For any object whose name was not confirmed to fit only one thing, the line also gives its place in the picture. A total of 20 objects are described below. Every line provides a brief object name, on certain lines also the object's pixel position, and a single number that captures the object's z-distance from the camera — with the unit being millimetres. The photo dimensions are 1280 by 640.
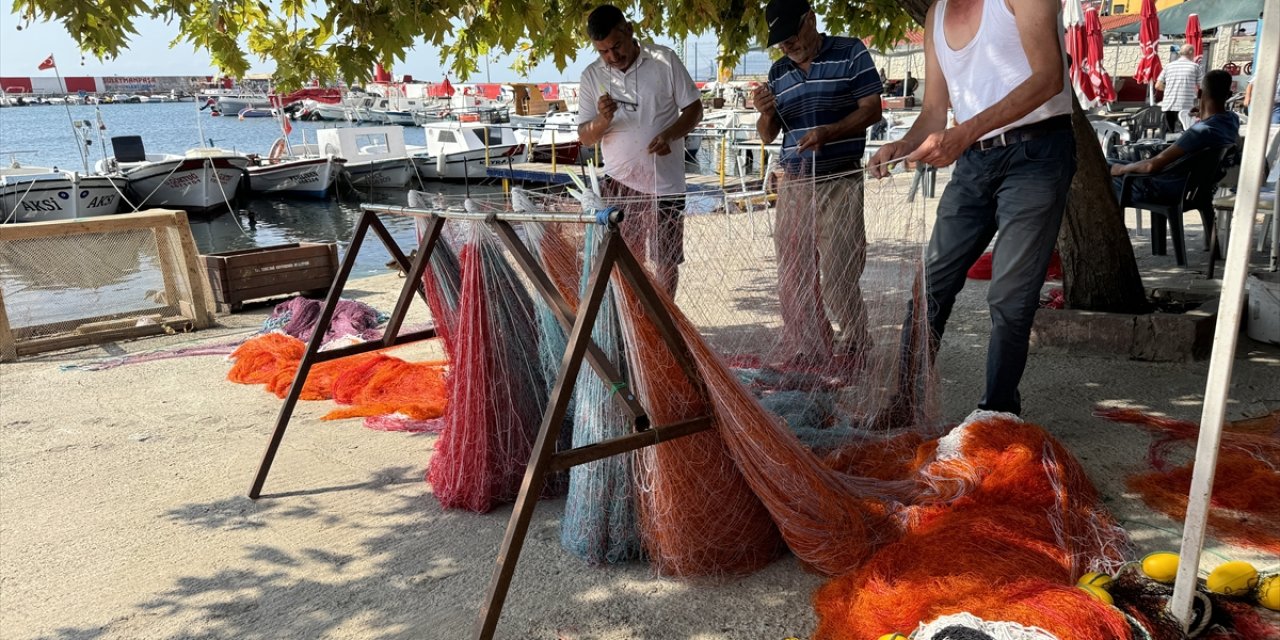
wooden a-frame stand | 2469
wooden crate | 8180
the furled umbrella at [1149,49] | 14320
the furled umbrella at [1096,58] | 13079
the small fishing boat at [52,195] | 20297
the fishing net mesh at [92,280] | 6816
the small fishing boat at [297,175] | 26188
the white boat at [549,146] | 26219
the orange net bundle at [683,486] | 2873
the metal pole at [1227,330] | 1909
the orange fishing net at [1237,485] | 2975
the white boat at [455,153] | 27500
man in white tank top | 3109
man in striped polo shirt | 4254
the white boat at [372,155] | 27266
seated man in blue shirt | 6629
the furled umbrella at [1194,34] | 14973
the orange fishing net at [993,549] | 2268
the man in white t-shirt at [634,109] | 4758
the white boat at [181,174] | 23953
